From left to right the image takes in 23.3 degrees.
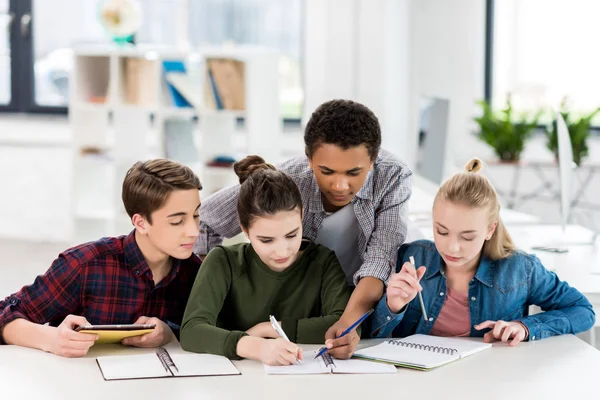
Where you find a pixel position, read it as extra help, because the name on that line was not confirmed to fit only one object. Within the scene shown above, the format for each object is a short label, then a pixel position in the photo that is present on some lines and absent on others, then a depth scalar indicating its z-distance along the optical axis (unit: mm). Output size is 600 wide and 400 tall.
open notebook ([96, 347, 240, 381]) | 2555
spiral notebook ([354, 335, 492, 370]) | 2625
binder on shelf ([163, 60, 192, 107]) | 6417
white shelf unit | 6270
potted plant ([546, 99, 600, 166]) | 6114
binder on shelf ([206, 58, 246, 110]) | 6213
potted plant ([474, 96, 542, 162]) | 6555
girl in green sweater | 2722
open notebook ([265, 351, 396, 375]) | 2572
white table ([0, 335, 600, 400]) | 2462
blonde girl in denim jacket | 2779
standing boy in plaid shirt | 2885
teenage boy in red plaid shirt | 2805
